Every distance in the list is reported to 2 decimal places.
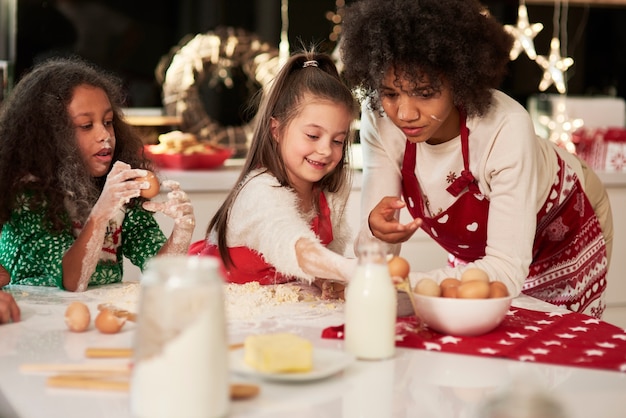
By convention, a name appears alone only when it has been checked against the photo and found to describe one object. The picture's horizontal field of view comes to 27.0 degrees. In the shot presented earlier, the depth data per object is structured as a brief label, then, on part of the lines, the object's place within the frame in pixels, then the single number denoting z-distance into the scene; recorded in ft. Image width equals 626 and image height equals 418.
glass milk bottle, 7.04
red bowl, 16.10
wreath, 17.78
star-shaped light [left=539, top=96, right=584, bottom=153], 18.63
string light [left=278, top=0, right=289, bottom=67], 19.10
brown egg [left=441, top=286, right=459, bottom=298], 7.64
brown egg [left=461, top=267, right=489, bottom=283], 7.78
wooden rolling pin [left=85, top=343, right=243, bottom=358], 6.98
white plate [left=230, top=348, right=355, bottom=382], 6.56
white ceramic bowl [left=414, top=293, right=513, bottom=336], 7.49
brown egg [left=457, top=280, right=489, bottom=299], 7.54
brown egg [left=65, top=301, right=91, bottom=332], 7.56
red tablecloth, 7.23
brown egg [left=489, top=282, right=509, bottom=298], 7.63
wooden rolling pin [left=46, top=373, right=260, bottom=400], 6.38
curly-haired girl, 9.16
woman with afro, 8.84
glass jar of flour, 5.86
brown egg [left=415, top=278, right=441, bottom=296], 7.73
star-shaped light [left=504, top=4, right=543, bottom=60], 18.72
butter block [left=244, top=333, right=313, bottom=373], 6.57
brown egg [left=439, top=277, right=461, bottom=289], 7.78
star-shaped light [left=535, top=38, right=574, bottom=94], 19.72
